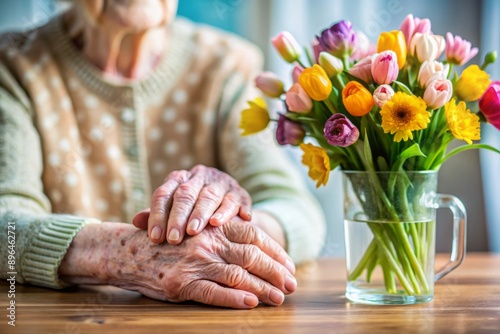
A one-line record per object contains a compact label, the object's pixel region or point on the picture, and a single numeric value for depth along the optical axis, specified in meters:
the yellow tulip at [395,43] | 1.13
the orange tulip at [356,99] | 1.10
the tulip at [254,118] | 1.21
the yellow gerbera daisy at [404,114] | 1.09
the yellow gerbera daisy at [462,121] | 1.10
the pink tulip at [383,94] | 1.10
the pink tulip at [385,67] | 1.10
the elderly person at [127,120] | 1.47
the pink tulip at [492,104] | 1.13
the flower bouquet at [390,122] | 1.10
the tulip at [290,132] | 1.20
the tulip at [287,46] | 1.20
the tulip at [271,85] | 1.22
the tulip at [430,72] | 1.11
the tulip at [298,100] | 1.15
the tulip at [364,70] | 1.13
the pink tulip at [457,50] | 1.17
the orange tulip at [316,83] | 1.12
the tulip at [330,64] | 1.14
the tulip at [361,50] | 1.19
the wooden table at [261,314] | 1.07
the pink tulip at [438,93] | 1.10
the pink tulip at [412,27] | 1.16
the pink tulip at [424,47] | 1.13
